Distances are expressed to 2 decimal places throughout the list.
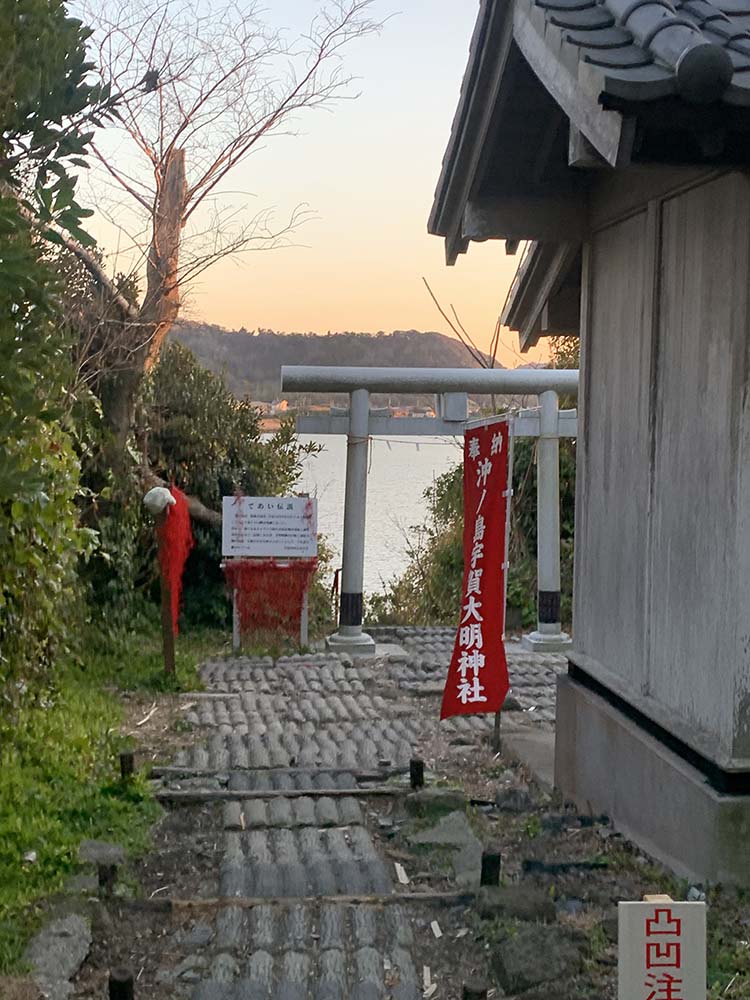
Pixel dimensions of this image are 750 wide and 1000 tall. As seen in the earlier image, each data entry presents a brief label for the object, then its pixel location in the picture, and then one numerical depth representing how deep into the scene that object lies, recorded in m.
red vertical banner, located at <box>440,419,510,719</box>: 7.57
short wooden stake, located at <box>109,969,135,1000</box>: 3.75
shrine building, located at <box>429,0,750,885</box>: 4.09
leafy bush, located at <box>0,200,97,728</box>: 3.91
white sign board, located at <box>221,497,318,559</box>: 12.88
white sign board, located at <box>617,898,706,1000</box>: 2.88
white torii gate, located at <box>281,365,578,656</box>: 12.61
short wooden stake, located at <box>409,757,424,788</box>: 7.03
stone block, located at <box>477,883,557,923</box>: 4.62
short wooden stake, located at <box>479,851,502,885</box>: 4.98
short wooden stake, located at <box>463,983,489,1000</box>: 3.52
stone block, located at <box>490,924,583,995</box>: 4.07
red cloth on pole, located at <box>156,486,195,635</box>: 10.89
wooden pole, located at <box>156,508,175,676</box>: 10.64
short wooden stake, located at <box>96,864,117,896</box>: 5.13
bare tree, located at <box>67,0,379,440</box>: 13.10
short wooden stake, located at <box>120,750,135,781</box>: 6.98
